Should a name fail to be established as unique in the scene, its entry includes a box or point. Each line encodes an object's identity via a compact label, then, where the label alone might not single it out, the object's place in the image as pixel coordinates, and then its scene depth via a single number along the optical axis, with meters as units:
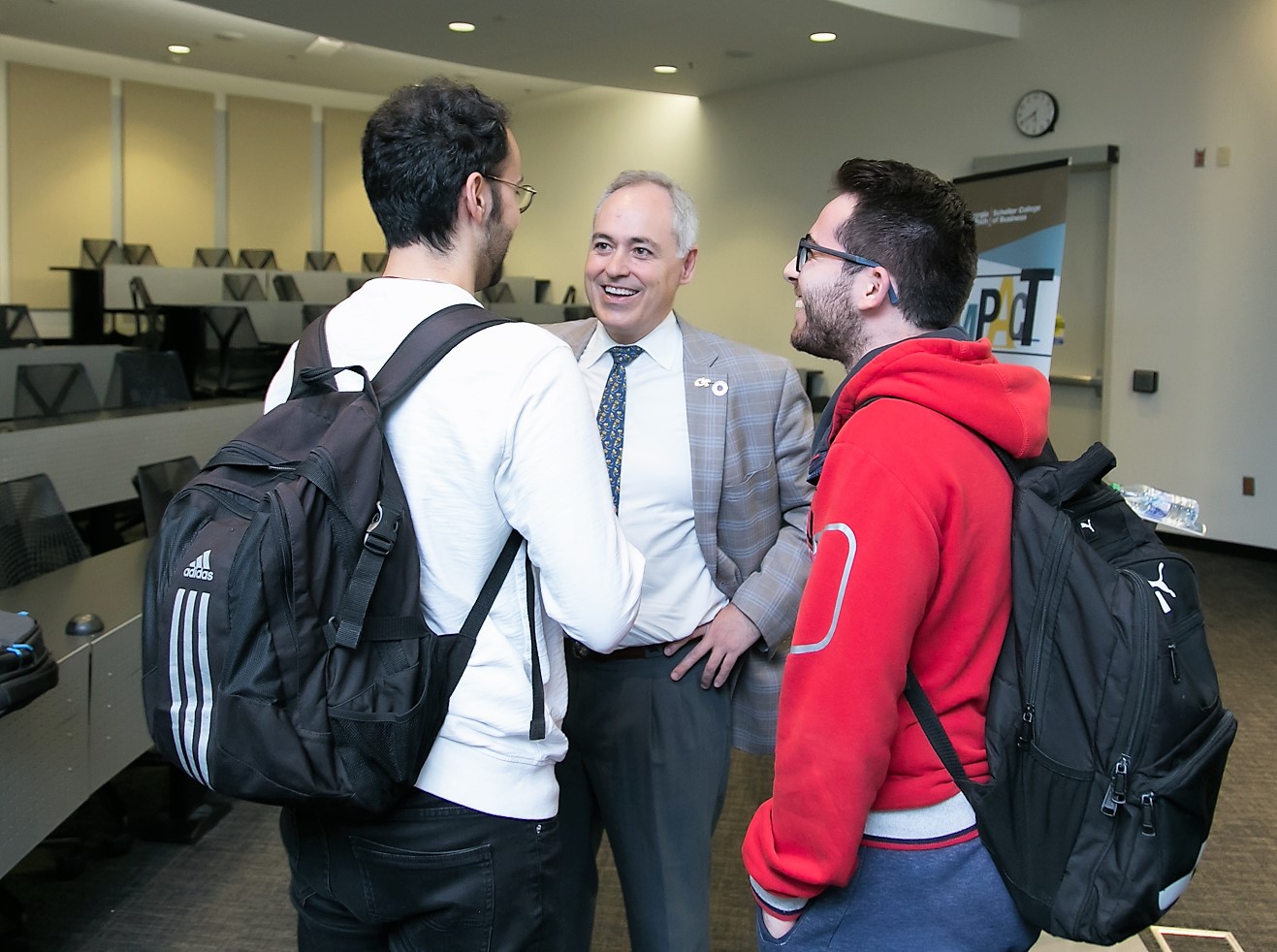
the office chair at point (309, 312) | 9.93
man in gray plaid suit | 1.69
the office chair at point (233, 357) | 8.71
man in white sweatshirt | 1.06
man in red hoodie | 0.98
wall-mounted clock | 7.45
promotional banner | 5.50
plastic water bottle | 1.43
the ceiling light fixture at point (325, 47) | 11.20
